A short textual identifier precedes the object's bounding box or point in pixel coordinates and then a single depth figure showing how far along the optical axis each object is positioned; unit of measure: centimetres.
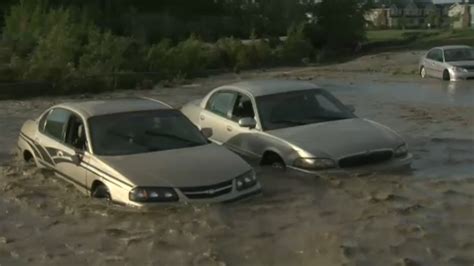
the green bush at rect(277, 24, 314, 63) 5366
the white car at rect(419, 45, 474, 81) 3017
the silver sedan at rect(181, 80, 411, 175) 1052
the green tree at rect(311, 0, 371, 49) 6994
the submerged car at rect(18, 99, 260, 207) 872
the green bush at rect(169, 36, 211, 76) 3775
